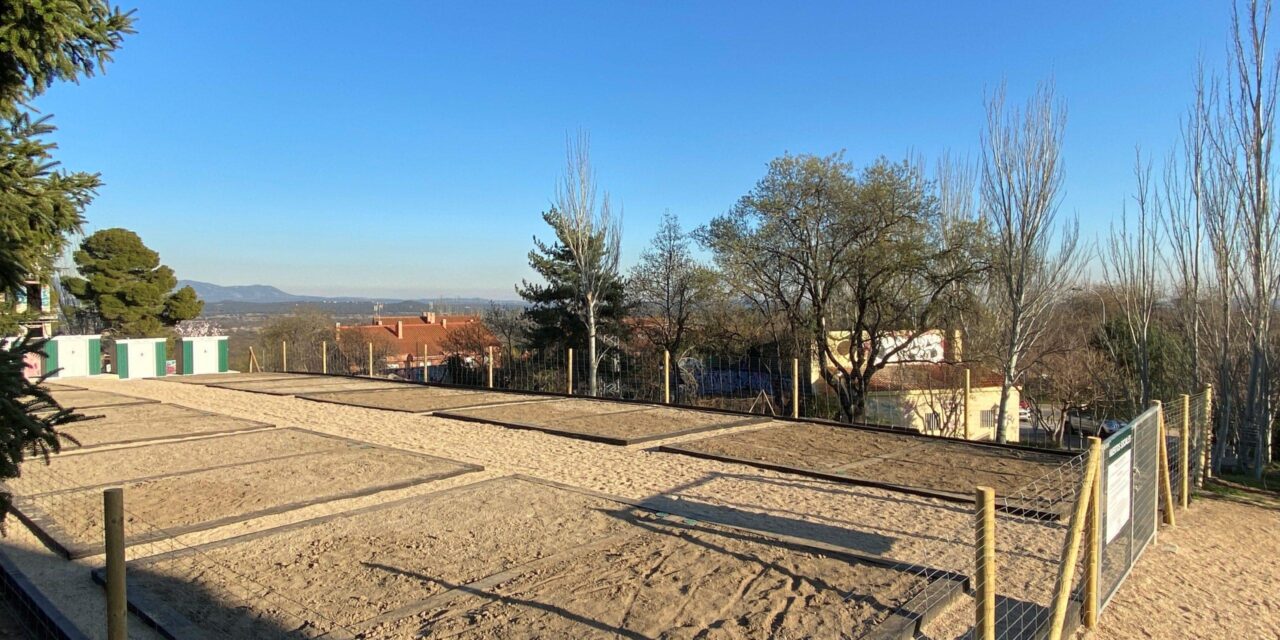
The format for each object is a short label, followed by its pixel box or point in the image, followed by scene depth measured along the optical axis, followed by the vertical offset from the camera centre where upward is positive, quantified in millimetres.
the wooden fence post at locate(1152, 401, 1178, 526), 5518 -1469
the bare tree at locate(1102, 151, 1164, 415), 10484 +107
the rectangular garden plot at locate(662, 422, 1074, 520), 6379 -1713
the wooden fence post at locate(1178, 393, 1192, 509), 5988 -1403
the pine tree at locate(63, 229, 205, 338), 27078 +1257
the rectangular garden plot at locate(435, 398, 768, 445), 9840 -1765
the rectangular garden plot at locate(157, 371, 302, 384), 20766 -1973
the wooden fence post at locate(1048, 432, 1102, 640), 3131 -1174
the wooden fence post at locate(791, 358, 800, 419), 11352 -1302
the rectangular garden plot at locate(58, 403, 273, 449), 9812 -1754
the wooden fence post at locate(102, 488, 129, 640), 2283 -824
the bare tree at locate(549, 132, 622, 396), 16109 +1324
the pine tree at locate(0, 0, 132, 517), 3064 +846
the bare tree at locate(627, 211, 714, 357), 21406 +560
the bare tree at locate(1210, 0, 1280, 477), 7902 +495
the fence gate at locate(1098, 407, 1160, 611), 3764 -1161
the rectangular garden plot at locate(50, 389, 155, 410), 14416 -1864
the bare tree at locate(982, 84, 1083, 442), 11531 +818
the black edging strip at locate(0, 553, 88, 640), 3317 -1514
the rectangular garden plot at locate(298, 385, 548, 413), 13359 -1820
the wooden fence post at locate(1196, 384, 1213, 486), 7102 -1551
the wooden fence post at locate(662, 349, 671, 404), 13672 -1368
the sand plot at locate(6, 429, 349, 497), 6941 -1680
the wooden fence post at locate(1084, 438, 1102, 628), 3553 -1276
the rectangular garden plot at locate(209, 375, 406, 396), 16938 -1883
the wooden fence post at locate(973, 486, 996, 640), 2742 -1026
